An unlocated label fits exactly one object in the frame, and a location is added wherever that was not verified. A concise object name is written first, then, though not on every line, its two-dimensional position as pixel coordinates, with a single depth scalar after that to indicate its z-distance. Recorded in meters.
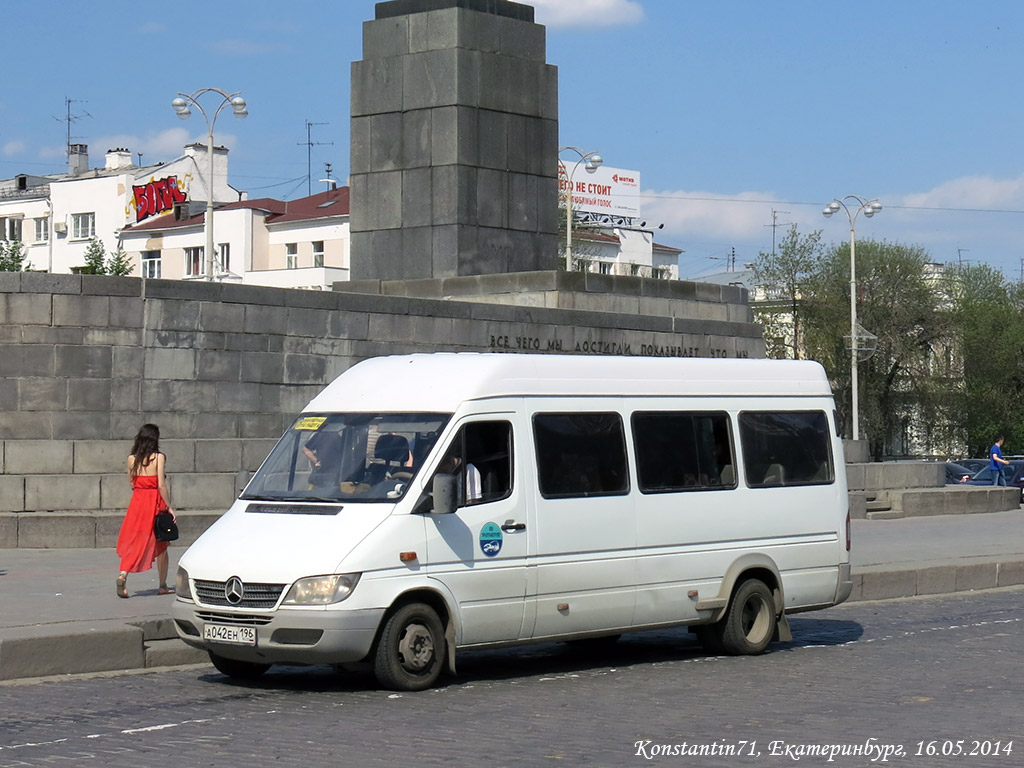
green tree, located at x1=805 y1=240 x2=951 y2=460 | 69.38
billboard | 95.72
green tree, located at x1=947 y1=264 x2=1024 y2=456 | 73.75
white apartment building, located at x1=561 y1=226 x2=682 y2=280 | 94.62
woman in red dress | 13.31
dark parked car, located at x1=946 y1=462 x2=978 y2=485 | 42.95
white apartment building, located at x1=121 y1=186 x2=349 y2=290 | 81.19
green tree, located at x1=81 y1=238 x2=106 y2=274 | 64.31
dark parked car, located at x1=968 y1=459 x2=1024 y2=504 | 38.72
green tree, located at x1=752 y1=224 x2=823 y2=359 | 71.31
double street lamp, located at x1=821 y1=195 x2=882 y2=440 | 55.97
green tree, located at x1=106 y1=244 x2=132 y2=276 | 65.56
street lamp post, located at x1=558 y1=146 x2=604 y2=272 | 47.16
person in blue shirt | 36.19
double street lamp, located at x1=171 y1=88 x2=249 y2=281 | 40.84
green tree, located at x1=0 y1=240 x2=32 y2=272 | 65.81
